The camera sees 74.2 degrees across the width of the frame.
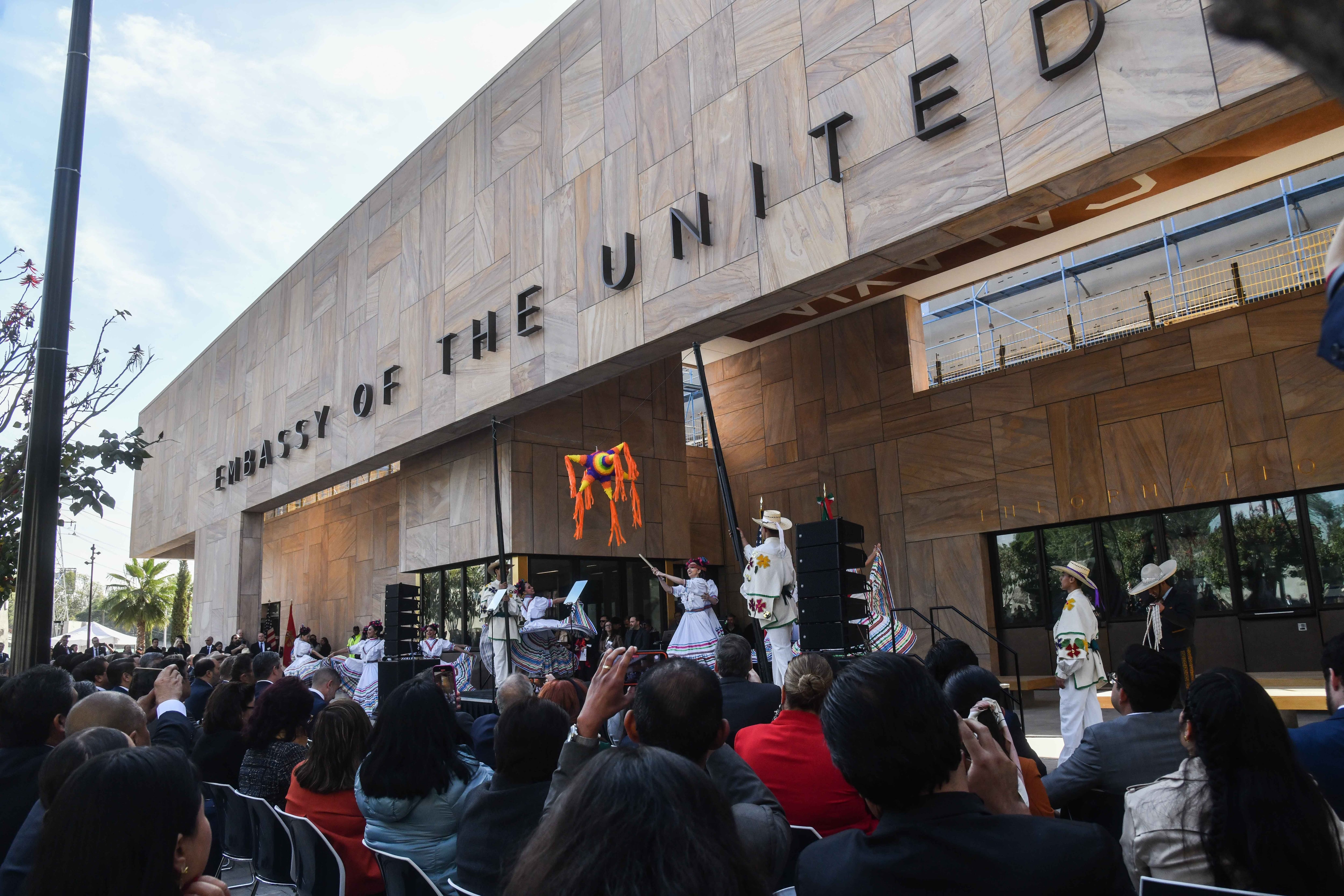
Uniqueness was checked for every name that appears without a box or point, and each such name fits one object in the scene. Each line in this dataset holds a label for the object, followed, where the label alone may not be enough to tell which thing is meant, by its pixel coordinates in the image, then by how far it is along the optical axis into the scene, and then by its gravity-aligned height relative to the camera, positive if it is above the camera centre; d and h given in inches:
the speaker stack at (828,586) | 302.0 -2.2
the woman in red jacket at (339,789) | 128.0 -26.0
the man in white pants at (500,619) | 469.1 -9.5
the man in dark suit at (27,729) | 117.6 -14.0
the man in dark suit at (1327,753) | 99.6 -22.8
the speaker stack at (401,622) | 552.7 -9.6
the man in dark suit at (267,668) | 268.4 -15.9
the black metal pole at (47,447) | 151.6 +31.0
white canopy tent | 1310.3 -18.2
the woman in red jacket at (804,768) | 112.3 -23.6
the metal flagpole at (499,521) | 478.3 +43.4
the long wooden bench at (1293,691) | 335.6 -55.8
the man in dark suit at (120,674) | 250.2 -13.7
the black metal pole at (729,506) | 355.6 +31.9
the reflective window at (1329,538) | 407.5 +4.4
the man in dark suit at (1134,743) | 111.0 -22.7
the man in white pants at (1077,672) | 282.5 -34.3
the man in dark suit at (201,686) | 261.6 -19.8
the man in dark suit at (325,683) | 257.8 -20.7
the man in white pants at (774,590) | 366.0 -2.6
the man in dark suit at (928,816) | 59.1 -17.4
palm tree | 1624.0 +48.0
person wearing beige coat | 72.9 -22.1
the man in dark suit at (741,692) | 162.4 -19.7
